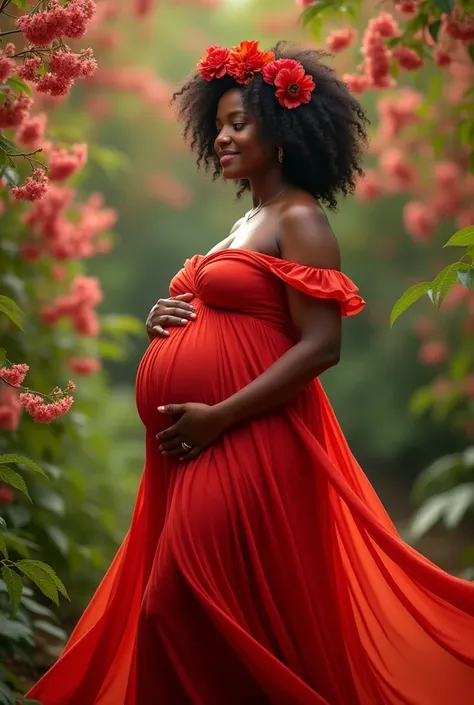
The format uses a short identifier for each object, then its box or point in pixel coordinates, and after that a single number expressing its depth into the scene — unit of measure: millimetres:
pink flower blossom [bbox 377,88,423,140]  12672
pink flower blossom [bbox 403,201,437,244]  14109
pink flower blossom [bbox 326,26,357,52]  8516
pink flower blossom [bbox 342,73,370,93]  8281
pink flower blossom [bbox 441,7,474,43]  7672
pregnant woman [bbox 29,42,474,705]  6098
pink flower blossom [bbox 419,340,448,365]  16266
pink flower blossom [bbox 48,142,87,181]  8266
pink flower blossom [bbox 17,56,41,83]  5871
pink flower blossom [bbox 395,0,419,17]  7656
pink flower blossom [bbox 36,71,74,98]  5828
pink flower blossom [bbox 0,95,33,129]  6449
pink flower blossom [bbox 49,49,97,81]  5785
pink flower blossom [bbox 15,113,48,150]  7480
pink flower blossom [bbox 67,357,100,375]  10789
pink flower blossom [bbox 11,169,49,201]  5871
